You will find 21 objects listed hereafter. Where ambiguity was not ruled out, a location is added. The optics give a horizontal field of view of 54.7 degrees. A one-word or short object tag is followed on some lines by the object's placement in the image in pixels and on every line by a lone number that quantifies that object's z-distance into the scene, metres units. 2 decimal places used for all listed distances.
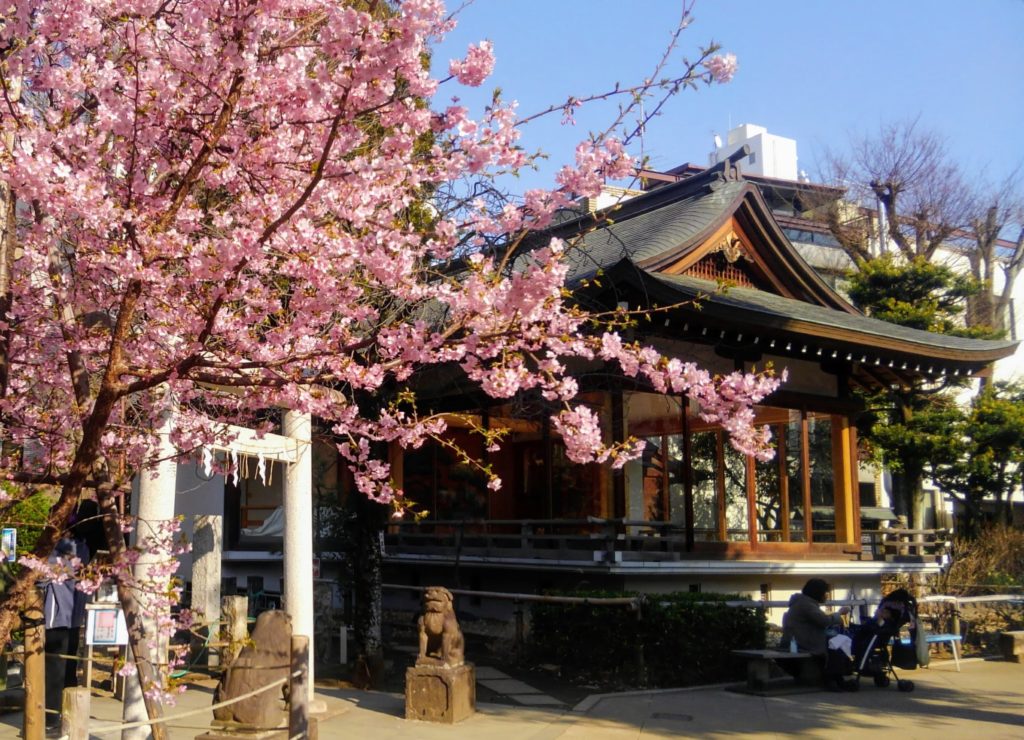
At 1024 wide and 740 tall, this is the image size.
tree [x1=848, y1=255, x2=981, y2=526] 21.14
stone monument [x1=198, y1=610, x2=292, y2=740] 6.80
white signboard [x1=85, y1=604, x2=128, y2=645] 8.20
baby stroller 10.70
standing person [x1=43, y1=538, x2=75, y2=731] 8.26
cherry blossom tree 4.62
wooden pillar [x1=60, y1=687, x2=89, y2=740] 4.75
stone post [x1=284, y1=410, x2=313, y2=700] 9.03
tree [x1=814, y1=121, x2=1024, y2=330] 27.03
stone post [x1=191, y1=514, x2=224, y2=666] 11.30
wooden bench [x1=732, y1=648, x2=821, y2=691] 10.39
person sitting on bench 10.55
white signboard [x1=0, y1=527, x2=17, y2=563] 8.86
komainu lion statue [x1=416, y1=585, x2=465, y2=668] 9.18
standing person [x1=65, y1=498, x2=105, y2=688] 9.22
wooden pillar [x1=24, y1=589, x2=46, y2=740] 6.26
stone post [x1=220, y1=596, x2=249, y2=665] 10.38
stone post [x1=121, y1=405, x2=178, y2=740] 6.46
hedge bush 11.03
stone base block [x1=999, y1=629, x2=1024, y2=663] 13.31
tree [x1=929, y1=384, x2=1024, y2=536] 21.23
